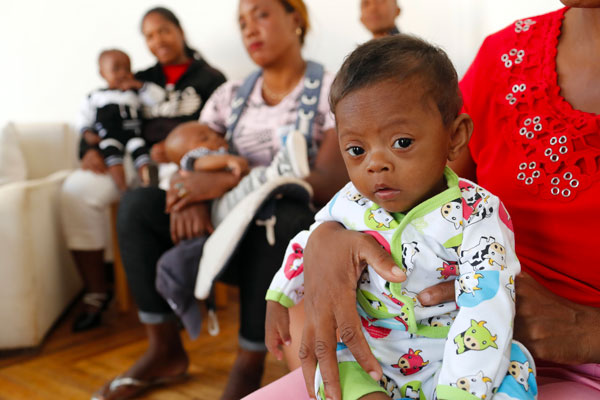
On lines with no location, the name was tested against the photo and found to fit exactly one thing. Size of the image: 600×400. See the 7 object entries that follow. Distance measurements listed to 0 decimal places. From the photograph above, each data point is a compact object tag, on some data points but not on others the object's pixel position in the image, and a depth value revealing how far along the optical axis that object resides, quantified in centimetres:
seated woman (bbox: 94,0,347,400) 142
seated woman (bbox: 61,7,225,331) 228
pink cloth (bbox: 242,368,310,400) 74
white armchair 194
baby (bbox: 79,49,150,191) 236
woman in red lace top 69
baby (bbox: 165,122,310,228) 144
